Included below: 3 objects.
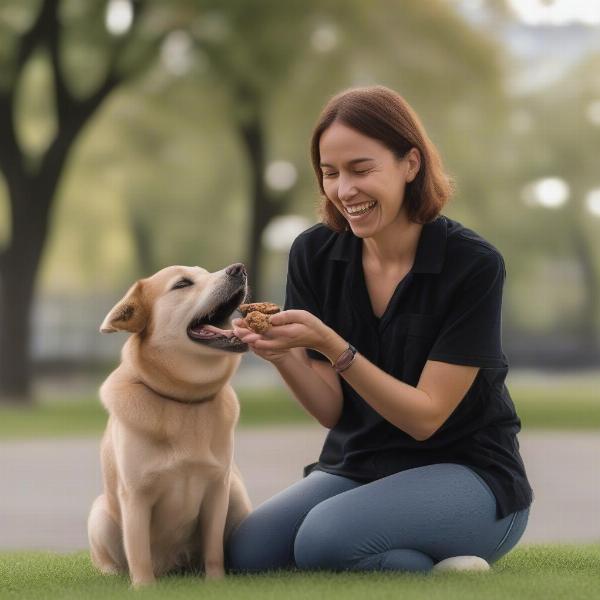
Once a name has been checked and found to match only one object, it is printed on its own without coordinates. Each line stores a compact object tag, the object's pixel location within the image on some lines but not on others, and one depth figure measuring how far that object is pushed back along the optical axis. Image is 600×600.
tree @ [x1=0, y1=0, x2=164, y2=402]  16.44
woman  4.16
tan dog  4.13
